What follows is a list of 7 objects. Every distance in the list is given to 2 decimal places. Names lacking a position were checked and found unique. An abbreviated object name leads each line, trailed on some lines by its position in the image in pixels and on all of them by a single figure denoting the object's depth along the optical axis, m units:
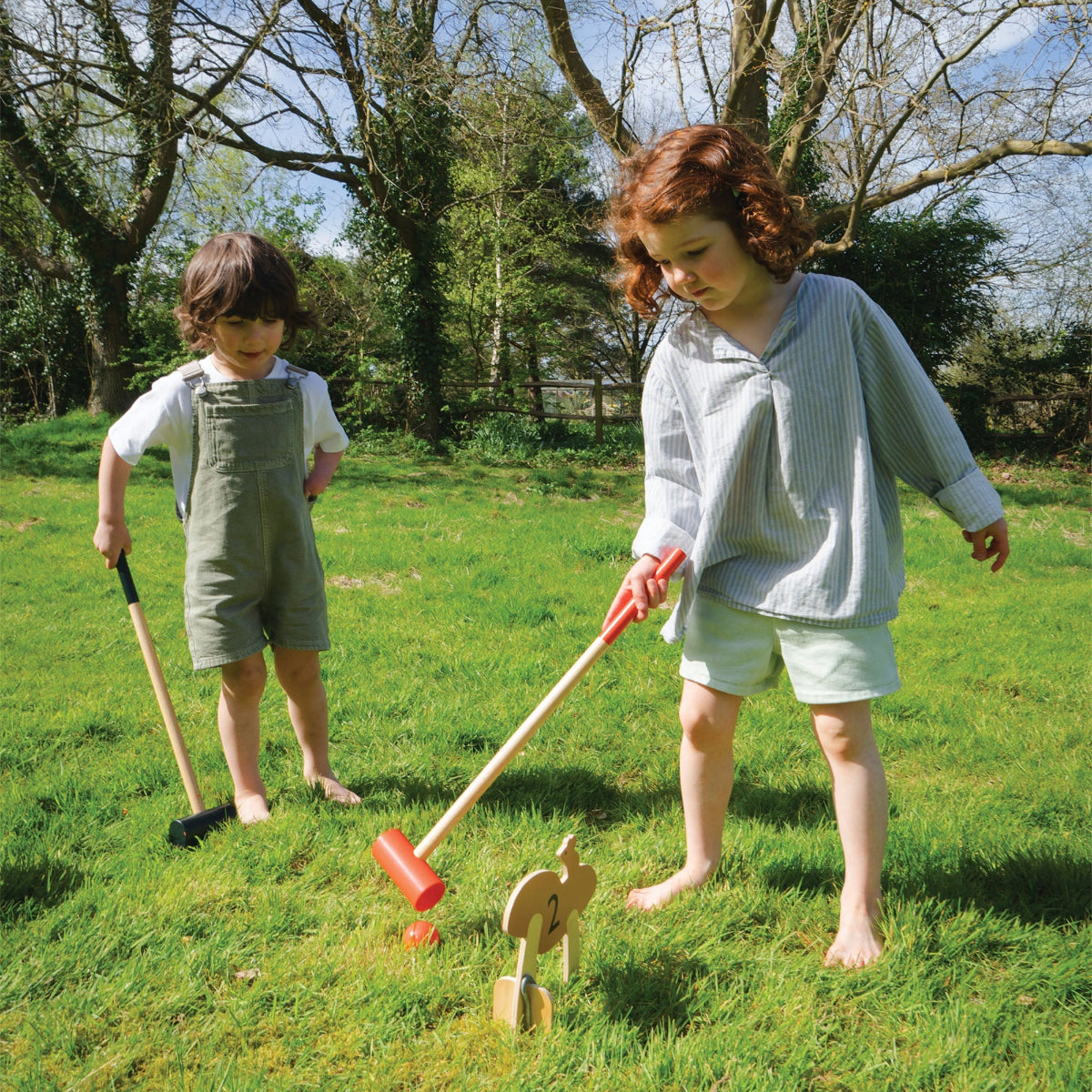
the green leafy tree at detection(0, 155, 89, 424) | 15.91
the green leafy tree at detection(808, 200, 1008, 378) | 13.95
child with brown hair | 2.56
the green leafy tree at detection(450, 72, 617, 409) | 18.73
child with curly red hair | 2.04
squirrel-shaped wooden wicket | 1.75
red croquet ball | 2.16
